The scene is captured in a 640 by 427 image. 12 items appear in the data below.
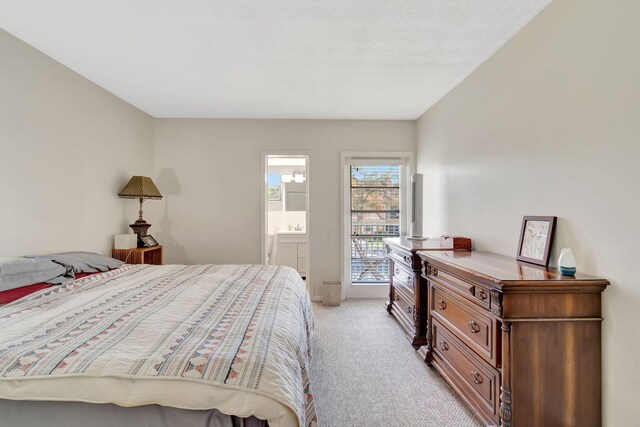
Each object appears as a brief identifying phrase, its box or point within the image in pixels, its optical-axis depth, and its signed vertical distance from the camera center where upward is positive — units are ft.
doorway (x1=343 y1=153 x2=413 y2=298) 13.74 -0.06
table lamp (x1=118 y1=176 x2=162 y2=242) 10.82 +0.78
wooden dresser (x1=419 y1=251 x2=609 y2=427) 4.79 -2.15
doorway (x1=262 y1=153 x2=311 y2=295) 19.36 +1.27
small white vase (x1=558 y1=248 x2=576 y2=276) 4.98 -0.78
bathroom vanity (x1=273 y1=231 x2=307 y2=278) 17.74 -2.13
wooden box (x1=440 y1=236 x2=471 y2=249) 8.64 -0.77
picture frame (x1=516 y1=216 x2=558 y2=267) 5.71 -0.44
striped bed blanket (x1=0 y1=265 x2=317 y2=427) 3.32 -1.78
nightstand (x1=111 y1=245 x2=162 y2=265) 10.59 -1.52
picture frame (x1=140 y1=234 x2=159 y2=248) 11.36 -1.08
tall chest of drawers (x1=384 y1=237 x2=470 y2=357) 8.82 -2.36
